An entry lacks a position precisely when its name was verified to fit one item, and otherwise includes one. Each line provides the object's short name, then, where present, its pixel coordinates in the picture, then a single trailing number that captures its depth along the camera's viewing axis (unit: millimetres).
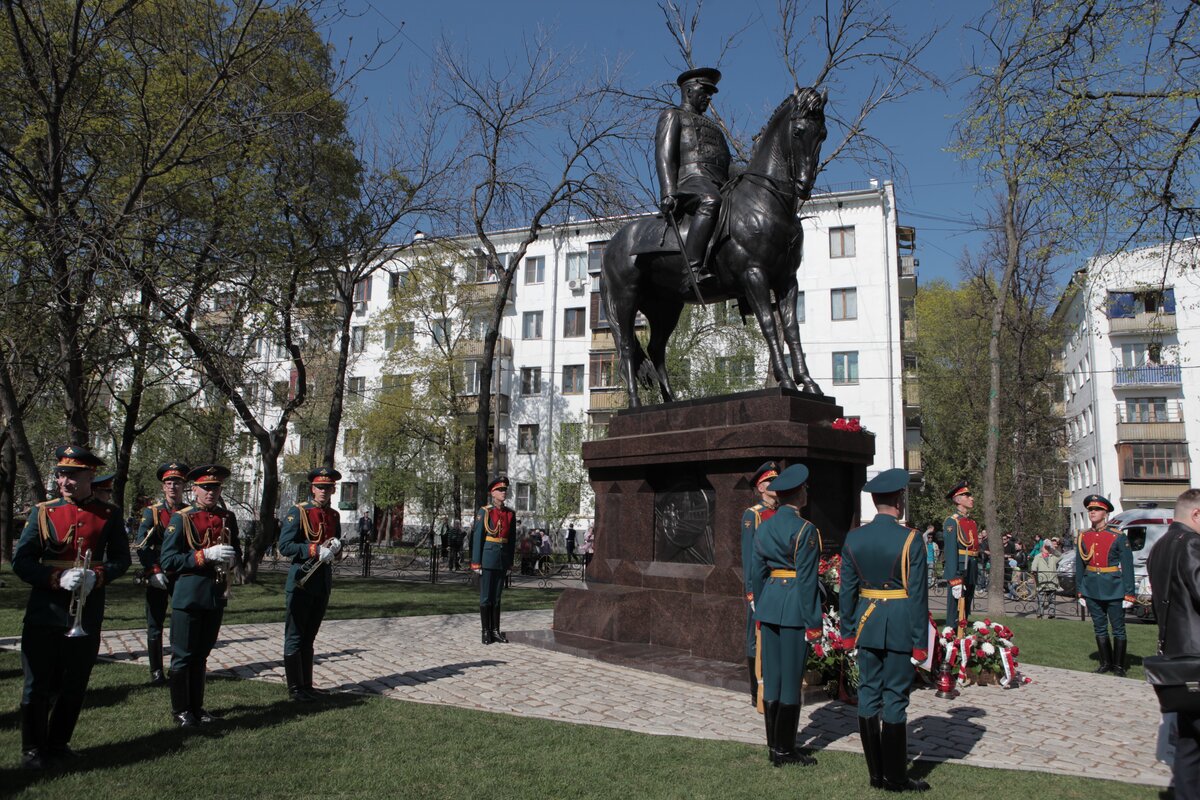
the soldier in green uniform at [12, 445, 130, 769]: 5441
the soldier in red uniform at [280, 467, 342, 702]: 7551
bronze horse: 9602
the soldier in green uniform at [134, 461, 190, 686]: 8250
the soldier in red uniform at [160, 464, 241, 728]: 6562
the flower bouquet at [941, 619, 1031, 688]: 8984
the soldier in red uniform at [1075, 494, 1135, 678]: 10508
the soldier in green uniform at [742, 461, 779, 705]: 7258
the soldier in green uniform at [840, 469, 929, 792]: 5305
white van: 22375
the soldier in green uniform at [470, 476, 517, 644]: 11023
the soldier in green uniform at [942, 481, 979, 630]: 11500
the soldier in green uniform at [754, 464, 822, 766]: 5801
